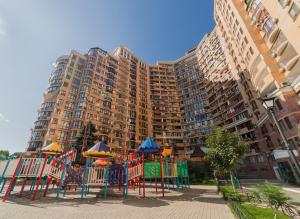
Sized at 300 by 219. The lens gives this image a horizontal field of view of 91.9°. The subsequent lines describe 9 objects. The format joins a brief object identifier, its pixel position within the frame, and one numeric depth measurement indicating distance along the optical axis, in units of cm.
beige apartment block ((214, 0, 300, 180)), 1570
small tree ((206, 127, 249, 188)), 1497
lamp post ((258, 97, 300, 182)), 696
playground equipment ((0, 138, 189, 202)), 997
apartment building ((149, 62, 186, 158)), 5728
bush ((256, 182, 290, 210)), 615
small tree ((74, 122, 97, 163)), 3353
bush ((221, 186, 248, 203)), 900
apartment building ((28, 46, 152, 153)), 4169
